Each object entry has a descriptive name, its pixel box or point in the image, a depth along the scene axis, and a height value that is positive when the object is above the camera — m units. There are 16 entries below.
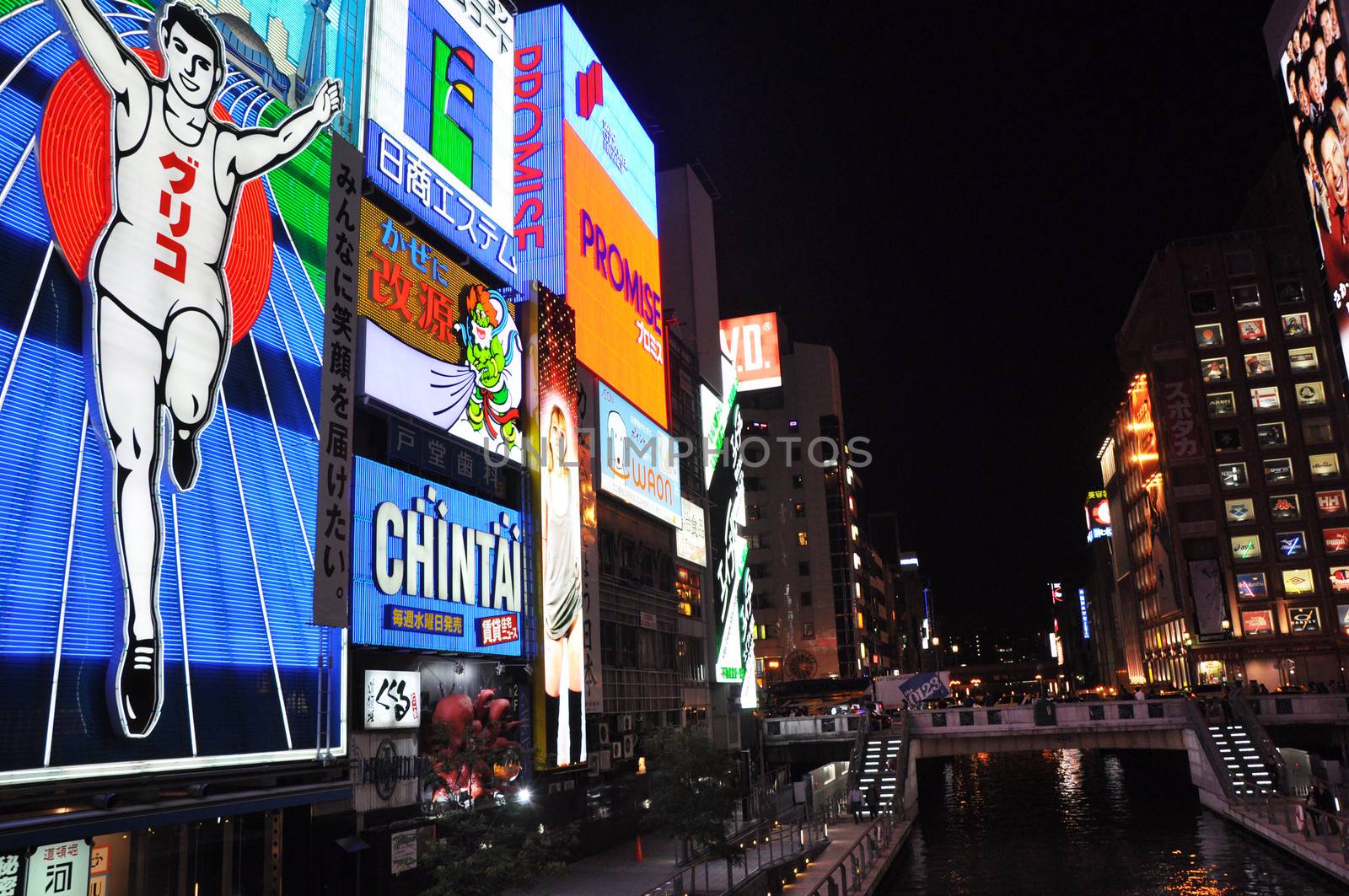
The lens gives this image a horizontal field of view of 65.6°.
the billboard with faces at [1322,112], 45.94 +24.91
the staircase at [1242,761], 51.06 -4.81
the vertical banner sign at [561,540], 38.25 +5.82
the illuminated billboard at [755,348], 116.12 +36.78
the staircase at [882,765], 54.91 -4.53
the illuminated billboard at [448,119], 34.03 +20.18
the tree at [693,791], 35.00 -3.37
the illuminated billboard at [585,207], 50.59 +24.53
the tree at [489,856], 22.03 -3.39
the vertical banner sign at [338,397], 26.62 +8.12
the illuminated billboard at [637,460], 49.66 +11.56
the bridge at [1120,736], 52.44 -3.46
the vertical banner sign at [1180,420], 107.81 +24.88
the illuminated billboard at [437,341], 31.62 +11.63
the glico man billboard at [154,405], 19.38 +6.36
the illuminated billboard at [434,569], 29.58 +4.01
